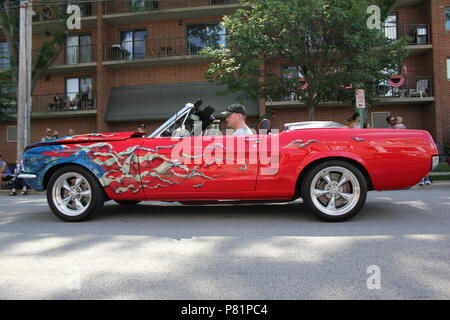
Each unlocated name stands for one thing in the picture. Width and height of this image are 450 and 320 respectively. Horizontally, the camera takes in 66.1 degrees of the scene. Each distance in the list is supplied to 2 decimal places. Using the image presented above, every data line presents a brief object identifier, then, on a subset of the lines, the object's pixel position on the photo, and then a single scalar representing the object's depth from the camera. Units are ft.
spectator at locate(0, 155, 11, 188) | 37.69
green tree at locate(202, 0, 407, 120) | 35.32
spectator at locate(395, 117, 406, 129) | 29.64
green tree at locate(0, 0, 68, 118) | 51.26
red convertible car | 13.71
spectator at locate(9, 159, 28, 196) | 32.33
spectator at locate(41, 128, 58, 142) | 38.81
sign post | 32.45
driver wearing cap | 15.84
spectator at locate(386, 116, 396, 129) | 29.43
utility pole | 41.09
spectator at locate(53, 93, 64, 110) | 69.25
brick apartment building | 60.59
